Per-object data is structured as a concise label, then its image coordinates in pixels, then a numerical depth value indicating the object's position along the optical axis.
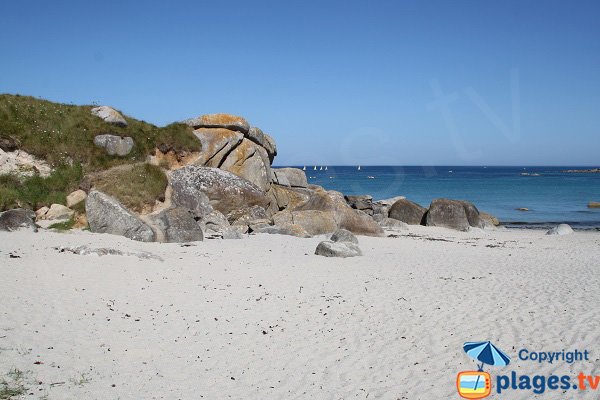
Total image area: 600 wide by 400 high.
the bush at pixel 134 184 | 21.59
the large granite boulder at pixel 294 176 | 34.41
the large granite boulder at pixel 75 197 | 22.12
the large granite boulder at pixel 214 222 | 23.65
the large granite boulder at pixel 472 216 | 34.28
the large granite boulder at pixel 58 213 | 20.95
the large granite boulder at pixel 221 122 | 30.36
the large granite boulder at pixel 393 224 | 32.44
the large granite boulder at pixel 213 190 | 24.25
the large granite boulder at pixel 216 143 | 28.98
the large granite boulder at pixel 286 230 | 23.41
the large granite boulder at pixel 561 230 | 31.88
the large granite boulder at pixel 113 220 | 18.84
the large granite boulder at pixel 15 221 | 18.58
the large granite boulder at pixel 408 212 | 35.47
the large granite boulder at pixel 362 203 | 38.75
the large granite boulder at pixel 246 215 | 25.39
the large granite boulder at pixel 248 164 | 29.44
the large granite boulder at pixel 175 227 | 19.39
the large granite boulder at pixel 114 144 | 25.89
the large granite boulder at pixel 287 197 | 30.02
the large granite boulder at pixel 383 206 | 38.17
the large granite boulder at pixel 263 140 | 31.33
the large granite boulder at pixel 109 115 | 27.52
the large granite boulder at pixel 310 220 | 25.09
